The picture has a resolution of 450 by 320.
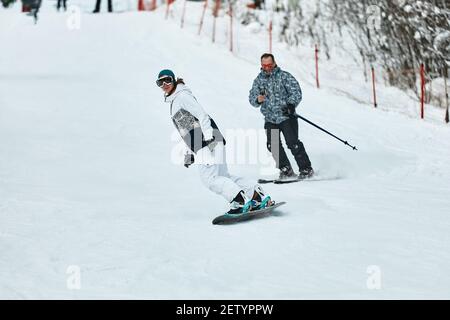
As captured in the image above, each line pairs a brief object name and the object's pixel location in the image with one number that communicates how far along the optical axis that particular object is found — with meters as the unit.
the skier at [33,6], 27.88
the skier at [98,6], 30.58
